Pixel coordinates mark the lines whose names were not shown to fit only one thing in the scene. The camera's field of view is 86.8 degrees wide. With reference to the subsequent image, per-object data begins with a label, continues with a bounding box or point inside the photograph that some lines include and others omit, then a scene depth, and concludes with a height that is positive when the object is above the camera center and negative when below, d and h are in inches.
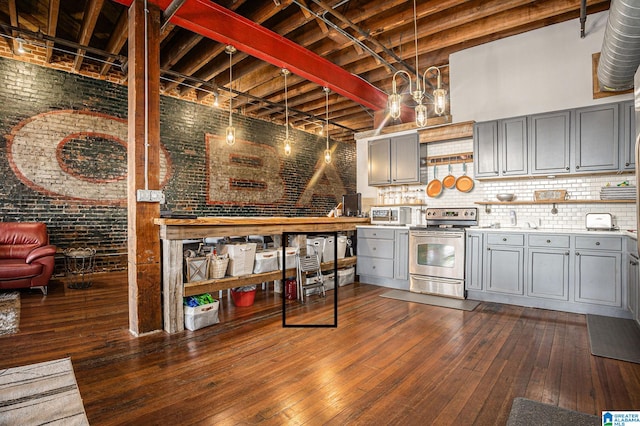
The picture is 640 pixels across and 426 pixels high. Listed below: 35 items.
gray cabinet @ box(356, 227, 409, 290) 213.5 -30.9
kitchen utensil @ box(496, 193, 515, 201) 195.2 +6.6
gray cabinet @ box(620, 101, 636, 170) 158.1 +34.3
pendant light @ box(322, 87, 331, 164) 257.0 +95.7
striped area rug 78.3 -47.6
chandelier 118.5 +38.6
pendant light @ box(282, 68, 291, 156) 225.9 +44.0
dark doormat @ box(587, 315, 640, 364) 115.0 -49.7
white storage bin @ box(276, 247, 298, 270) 186.4 -25.7
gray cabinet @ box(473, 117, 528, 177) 188.1 +35.2
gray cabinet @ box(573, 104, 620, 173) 162.7 +34.2
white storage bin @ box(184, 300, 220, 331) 138.9 -43.7
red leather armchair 186.5 -25.1
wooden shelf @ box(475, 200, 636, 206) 165.6 +3.3
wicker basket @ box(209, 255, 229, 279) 153.3 -25.5
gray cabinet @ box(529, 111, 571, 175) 175.2 +34.7
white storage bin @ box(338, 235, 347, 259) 223.9 -23.8
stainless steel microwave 229.6 -4.0
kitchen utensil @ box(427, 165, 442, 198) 227.9 +14.8
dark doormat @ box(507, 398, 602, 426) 76.7 -48.8
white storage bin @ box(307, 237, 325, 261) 201.9 -21.6
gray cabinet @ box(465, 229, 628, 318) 150.9 -30.5
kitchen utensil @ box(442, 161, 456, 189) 222.5 +18.4
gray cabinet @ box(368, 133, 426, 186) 231.3 +34.9
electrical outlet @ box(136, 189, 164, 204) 133.6 +6.2
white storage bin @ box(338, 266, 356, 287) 223.3 -44.7
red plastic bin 171.9 -44.5
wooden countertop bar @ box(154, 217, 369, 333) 136.6 -16.8
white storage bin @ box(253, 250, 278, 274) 170.2 -26.2
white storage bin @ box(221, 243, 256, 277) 159.5 -22.4
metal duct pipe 108.6 +60.0
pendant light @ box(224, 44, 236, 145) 200.7 +47.5
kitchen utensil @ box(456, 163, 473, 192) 215.3 +17.0
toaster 164.9 -6.7
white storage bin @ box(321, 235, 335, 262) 211.3 -25.2
